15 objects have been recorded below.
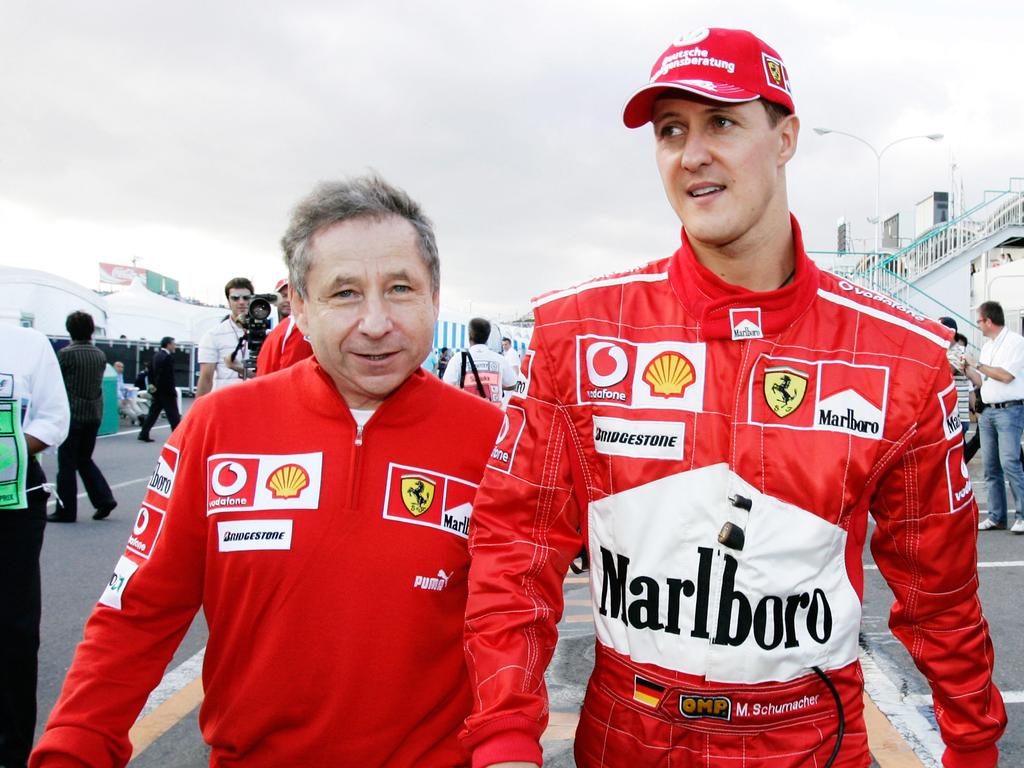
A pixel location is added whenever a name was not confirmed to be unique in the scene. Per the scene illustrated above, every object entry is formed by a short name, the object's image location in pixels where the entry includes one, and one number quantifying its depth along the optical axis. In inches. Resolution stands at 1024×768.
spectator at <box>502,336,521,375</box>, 527.8
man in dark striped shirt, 300.4
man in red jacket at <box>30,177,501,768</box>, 65.0
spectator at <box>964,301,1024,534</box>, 279.0
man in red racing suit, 61.6
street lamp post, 972.9
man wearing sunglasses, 258.2
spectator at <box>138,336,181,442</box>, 507.2
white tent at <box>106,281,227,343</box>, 1058.7
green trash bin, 614.8
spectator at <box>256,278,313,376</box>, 164.6
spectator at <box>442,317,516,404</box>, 345.4
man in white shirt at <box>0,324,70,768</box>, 113.2
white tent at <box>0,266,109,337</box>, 784.9
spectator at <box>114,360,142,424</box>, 704.4
